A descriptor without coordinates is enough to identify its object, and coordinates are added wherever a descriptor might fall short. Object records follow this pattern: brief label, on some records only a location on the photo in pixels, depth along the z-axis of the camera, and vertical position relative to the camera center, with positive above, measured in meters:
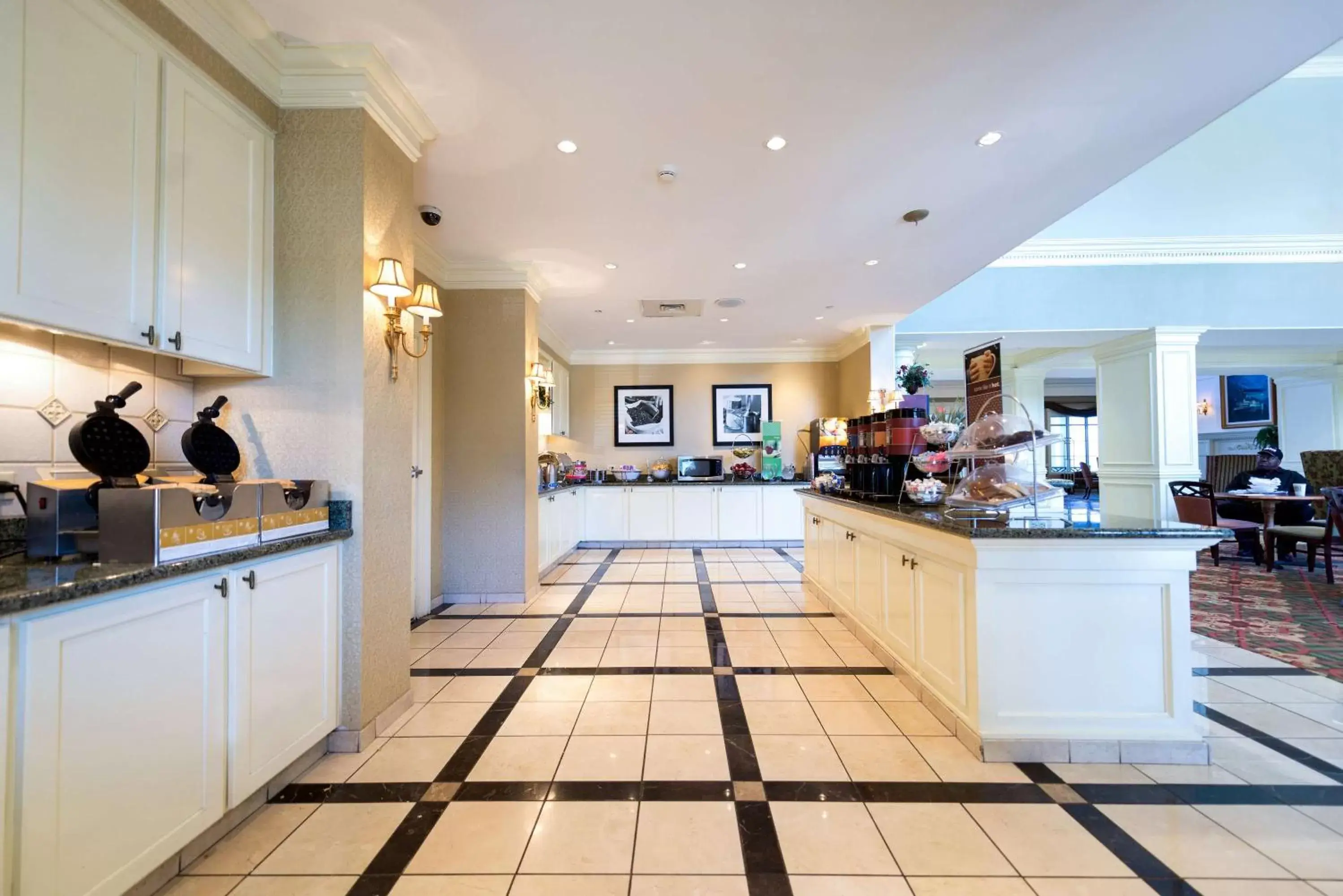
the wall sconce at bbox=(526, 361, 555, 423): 4.59 +0.68
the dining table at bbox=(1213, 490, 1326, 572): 5.34 -0.50
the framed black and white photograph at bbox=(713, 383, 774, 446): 7.95 +0.73
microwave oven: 7.61 -0.15
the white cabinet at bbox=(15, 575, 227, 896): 1.11 -0.67
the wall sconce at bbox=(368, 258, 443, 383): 2.25 +0.76
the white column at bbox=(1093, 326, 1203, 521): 6.50 +0.50
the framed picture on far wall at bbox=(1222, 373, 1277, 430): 10.71 +1.13
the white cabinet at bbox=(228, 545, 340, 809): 1.63 -0.71
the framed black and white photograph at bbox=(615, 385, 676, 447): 8.02 +0.83
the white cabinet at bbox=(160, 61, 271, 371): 1.77 +0.88
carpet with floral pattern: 3.21 -1.21
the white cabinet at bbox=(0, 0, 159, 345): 1.34 +0.85
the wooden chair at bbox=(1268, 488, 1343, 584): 4.79 -0.78
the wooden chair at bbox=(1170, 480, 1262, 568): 5.56 -0.56
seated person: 5.68 -0.62
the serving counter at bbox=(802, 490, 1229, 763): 2.01 -0.73
